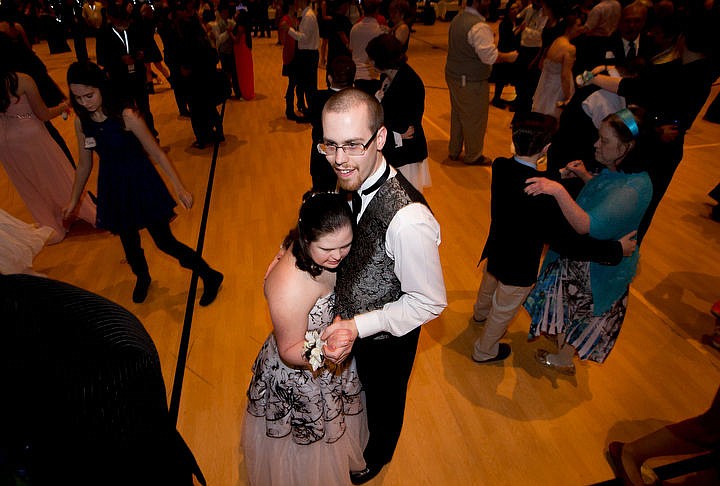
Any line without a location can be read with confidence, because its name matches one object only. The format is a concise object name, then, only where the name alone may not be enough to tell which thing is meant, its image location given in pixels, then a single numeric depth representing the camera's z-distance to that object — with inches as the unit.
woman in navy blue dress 95.5
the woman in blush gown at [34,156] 128.2
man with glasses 53.4
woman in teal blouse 74.0
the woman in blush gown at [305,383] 51.4
